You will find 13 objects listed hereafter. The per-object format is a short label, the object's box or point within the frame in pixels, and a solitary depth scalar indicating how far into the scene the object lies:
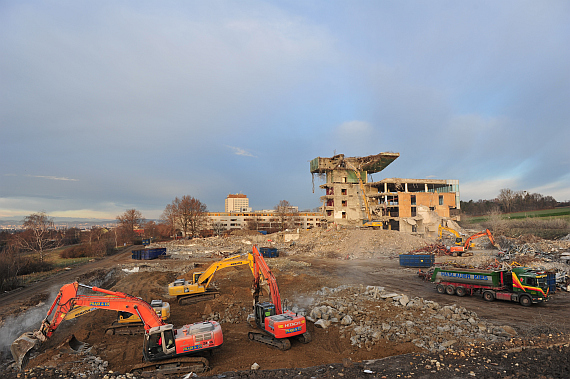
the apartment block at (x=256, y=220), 119.89
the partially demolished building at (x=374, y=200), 66.38
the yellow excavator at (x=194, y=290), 21.06
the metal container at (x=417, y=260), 32.75
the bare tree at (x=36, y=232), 42.47
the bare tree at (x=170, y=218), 89.62
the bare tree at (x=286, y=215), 111.25
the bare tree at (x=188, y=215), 84.09
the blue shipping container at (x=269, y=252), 46.38
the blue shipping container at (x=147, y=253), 48.34
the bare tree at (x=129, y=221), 93.50
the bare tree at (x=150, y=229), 114.38
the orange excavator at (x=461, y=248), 38.41
